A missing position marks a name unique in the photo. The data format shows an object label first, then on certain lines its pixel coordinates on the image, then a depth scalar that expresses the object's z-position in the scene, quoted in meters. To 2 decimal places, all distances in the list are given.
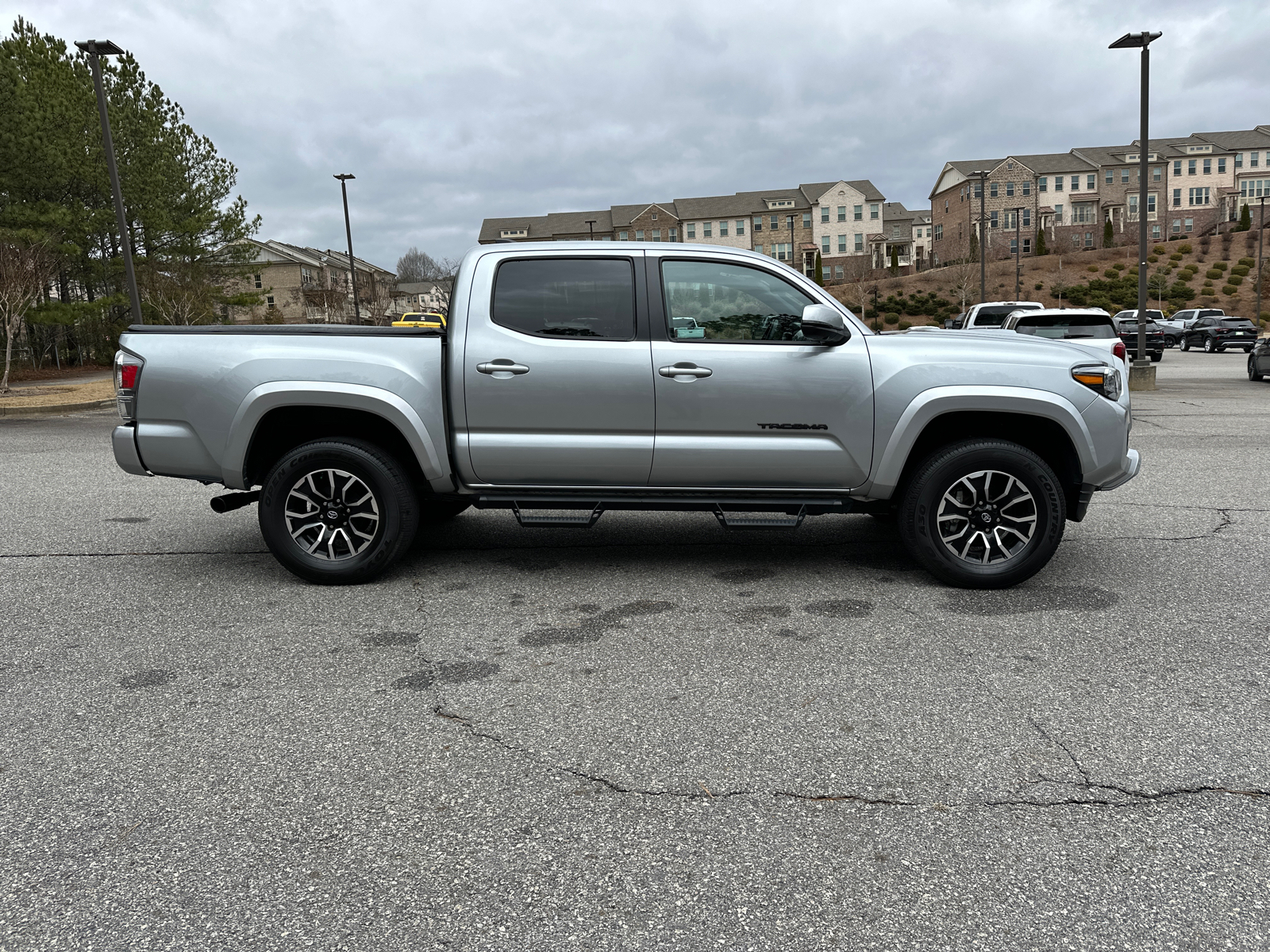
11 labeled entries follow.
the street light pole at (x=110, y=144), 18.23
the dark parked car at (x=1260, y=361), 21.14
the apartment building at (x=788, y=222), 92.62
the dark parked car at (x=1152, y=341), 28.45
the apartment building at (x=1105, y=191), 88.19
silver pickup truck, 5.15
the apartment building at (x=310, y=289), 70.38
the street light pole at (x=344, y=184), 38.72
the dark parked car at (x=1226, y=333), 36.31
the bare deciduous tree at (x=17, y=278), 20.41
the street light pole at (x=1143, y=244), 17.75
